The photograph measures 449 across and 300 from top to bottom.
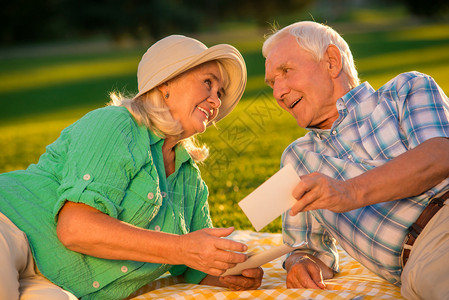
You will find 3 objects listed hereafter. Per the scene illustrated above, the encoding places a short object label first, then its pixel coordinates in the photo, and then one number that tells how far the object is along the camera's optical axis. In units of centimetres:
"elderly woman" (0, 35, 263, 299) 298
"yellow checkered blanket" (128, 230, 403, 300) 323
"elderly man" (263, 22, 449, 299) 289
